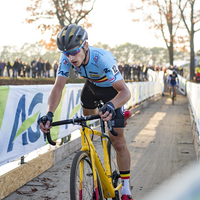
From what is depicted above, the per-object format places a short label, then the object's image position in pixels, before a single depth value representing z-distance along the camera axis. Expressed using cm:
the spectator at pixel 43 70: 2880
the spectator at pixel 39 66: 2771
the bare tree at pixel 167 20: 3655
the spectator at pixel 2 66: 2834
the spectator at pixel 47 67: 3005
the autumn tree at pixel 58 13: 2556
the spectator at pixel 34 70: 2753
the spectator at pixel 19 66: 2639
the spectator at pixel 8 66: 2816
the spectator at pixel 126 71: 3632
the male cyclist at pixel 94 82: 311
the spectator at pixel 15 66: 2575
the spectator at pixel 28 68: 2999
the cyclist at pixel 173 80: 2149
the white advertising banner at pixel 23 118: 496
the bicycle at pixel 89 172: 289
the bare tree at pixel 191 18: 3353
